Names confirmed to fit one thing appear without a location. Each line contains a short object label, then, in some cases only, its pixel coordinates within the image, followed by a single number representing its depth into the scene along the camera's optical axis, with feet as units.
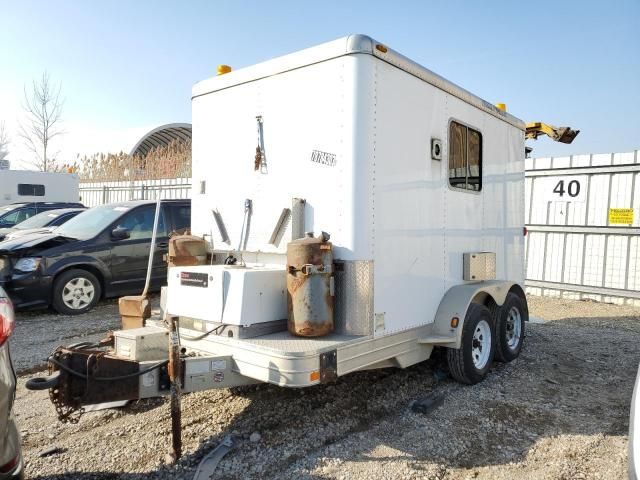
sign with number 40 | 32.81
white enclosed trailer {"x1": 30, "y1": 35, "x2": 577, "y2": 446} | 10.91
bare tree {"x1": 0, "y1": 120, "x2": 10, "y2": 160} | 111.65
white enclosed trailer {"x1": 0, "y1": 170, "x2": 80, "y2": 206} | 54.95
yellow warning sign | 30.91
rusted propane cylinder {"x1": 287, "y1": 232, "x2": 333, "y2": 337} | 11.48
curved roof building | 109.05
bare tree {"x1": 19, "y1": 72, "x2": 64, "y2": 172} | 92.73
